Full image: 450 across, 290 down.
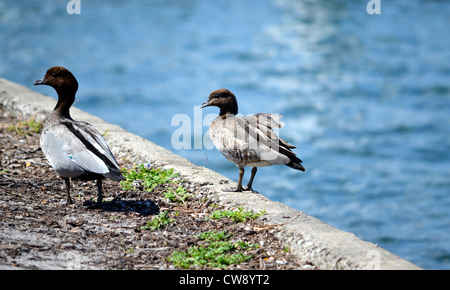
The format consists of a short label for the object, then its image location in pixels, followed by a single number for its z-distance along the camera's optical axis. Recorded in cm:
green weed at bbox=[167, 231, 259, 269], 860
